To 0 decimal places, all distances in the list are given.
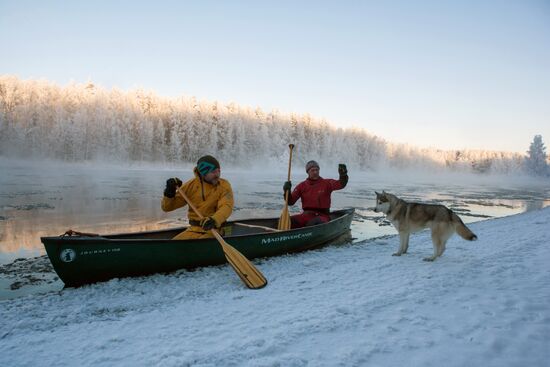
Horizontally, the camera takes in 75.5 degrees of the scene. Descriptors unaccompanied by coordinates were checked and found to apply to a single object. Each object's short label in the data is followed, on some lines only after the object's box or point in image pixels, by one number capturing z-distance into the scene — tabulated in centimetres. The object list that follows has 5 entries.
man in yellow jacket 621
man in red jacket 865
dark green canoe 520
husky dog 637
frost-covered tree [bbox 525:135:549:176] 7900
